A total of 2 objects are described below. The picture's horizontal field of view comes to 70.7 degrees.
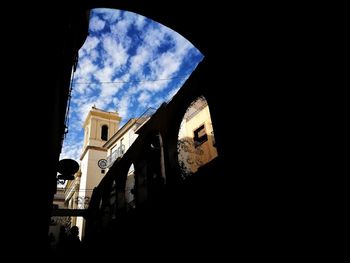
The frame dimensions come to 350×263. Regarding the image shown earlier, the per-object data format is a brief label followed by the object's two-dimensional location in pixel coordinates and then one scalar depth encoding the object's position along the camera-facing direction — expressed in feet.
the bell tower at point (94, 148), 90.53
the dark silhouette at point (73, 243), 24.40
